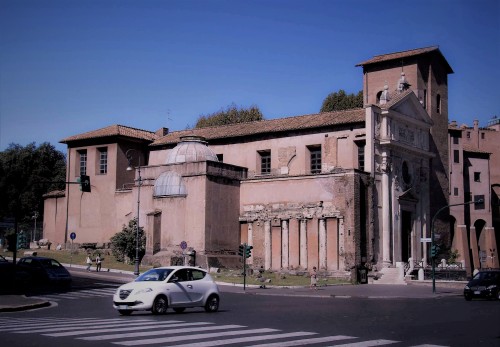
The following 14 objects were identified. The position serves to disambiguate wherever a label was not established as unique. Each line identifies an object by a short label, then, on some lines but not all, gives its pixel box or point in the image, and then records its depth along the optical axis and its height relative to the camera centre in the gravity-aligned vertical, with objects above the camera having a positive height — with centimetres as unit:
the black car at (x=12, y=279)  2950 -181
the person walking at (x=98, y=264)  4212 -140
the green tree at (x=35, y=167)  7369 +921
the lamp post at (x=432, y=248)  3758 -27
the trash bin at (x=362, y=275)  4431 -221
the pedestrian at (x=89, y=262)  4307 -134
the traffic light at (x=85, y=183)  3453 +318
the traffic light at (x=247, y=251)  3725 -47
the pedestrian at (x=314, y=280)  3703 -212
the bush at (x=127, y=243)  4688 -3
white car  1867 -147
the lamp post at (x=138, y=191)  4032 +371
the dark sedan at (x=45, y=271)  3328 -150
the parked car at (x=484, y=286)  2897 -192
